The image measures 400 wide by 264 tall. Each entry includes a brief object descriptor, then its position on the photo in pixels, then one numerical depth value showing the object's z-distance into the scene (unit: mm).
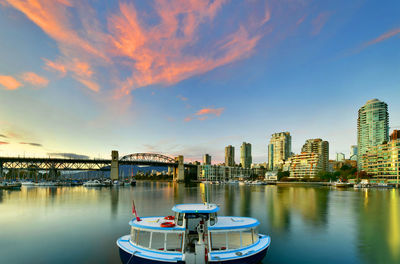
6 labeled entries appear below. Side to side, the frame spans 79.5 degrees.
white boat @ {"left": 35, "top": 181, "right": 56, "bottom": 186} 122375
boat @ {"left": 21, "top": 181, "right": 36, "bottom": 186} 124506
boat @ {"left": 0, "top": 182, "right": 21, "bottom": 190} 100700
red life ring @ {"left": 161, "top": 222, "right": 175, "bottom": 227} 14789
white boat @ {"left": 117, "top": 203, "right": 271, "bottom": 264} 13461
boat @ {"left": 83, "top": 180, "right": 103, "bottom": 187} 121938
